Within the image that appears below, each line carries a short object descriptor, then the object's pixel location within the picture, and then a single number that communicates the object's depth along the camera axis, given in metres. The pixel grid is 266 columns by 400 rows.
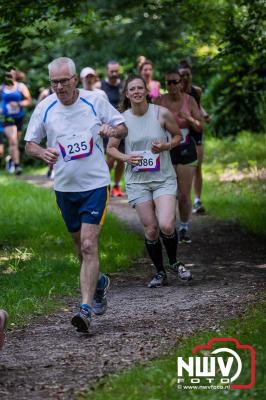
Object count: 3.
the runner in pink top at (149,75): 14.81
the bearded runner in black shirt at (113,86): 16.82
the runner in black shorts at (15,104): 19.06
